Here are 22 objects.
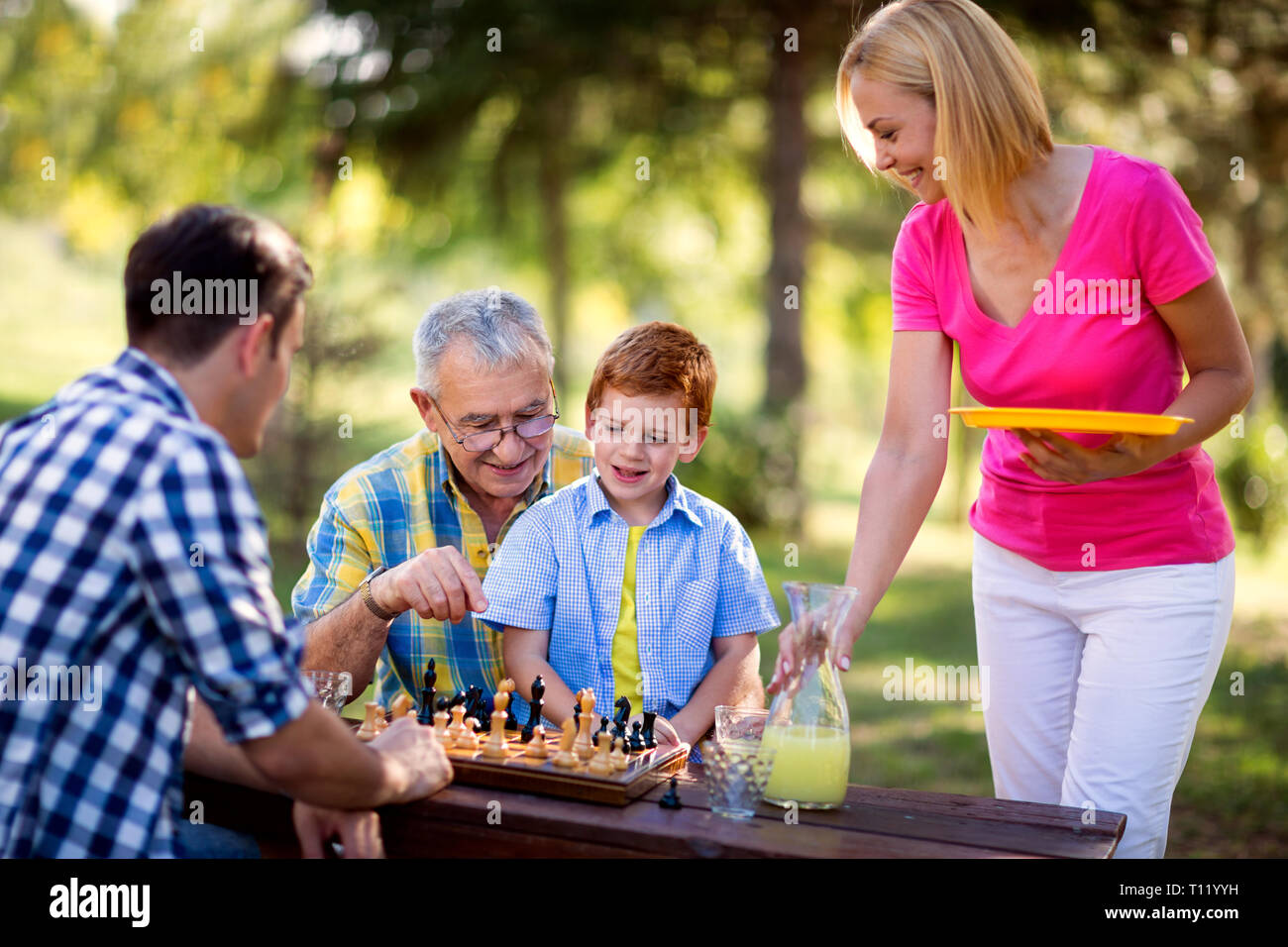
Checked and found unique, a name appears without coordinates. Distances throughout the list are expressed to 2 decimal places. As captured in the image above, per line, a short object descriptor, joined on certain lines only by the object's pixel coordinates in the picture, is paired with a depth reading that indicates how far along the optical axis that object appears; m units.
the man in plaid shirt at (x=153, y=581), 1.77
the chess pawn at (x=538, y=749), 2.36
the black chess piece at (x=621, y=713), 2.50
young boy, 2.98
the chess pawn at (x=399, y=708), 2.57
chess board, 2.20
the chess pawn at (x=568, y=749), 2.29
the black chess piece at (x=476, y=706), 2.59
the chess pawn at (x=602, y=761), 2.24
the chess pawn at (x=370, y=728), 2.50
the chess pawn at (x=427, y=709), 2.54
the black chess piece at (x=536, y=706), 2.49
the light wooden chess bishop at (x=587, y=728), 2.33
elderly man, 3.07
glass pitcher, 2.21
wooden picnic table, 2.02
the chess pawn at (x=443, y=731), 2.43
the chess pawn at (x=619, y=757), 2.29
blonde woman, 2.60
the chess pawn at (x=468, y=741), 2.43
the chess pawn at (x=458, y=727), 2.44
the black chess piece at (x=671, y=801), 2.18
